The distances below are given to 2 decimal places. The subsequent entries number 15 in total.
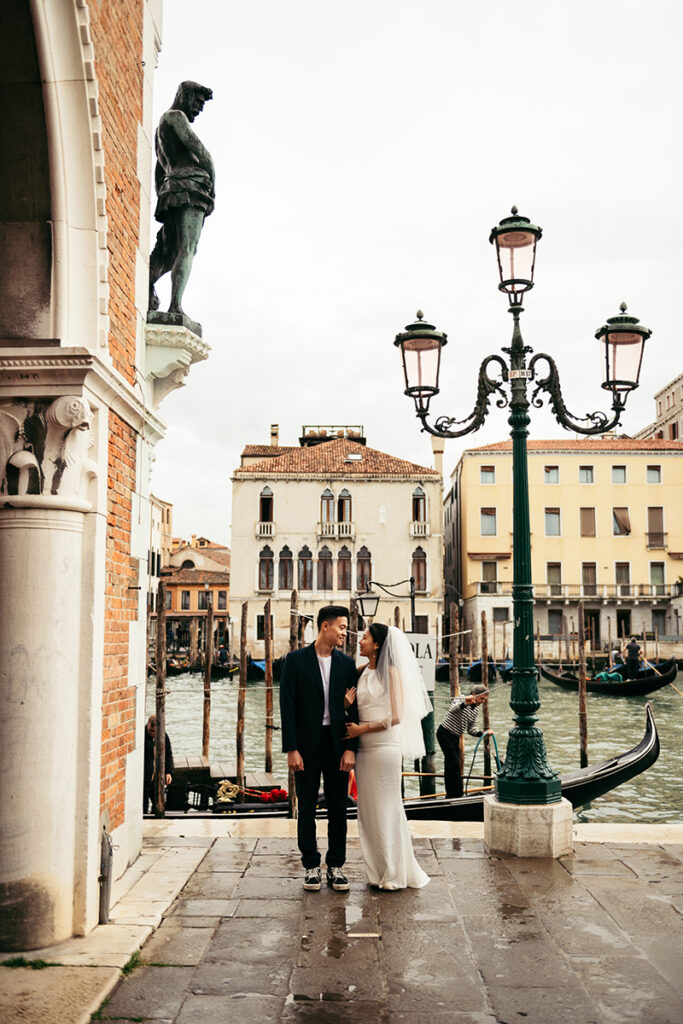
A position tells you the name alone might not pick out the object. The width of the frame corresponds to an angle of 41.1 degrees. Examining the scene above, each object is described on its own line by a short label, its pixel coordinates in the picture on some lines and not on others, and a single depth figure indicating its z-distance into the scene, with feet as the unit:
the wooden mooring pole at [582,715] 47.09
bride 14.64
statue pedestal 16.52
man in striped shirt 29.76
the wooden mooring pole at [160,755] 28.80
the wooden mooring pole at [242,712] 36.37
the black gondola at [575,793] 24.93
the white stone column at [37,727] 11.63
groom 14.57
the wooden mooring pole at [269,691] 45.79
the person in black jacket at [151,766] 29.78
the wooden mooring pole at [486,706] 37.41
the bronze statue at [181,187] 16.93
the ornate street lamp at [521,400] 17.51
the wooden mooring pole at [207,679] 47.64
